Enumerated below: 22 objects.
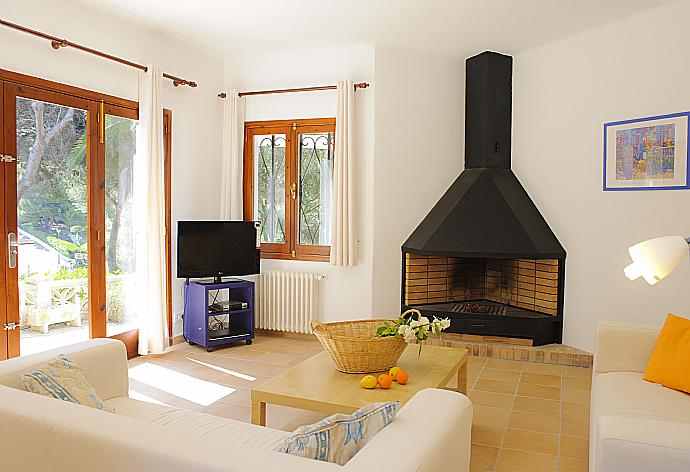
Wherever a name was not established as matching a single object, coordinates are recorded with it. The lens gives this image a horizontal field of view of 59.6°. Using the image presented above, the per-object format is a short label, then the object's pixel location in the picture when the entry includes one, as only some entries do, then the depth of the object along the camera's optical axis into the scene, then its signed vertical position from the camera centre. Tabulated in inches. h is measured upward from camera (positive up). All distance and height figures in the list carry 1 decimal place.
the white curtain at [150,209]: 196.9 +2.3
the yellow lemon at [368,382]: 114.7 -31.4
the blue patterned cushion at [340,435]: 65.3 -24.2
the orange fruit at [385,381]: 115.4 -31.6
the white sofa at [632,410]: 74.4 -30.0
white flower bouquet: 126.0 -23.9
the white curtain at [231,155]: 238.7 +24.4
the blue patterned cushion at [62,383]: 83.0 -23.9
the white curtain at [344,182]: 218.8 +12.6
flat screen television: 212.4 -11.8
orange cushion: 114.3 -27.4
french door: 157.8 -1.2
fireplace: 205.8 -9.4
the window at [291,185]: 233.1 +12.6
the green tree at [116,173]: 190.7 +13.8
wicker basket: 122.7 -27.7
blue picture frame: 170.9 +19.6
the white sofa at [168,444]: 58.7 -23.8
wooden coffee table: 110.0 -33.1
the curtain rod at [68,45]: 154.3 +48.2
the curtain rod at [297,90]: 219.7 +48.3
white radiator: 228.5 -32.4
